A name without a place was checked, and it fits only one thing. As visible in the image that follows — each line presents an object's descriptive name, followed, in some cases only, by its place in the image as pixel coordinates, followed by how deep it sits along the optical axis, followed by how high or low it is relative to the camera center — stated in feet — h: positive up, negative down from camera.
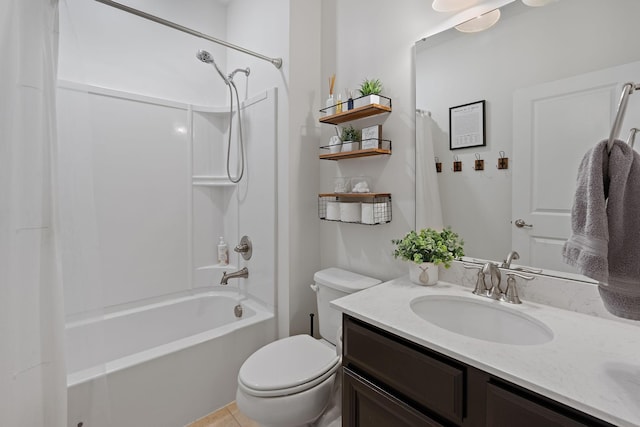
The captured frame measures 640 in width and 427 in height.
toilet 4.01 -2.45
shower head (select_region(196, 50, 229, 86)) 6.47 +3.38
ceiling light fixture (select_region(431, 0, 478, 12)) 4.20 +2.95
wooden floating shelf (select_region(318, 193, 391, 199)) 5.10 +0.22
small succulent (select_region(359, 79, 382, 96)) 5.06 +2.07
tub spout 6.73 -1.60
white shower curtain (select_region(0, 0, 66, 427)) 3.17 -0.20
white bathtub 4.05 -2.78
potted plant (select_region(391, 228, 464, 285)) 4.25 -0.67
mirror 3.26 +1.23
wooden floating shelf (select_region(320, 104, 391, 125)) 4.95 +1.68
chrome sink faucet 3.65 -1.03
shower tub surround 4.02 -0.91
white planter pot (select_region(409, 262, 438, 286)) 4.29 -0.99
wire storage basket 5.08 -0.02
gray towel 2.16 -0.18
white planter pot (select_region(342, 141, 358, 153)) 5.43 +1.15
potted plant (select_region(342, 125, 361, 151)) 5.45 +1.31
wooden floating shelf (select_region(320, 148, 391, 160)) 5.04 +0.97
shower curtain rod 4.58 +3.21
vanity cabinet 2.21 -1.66
